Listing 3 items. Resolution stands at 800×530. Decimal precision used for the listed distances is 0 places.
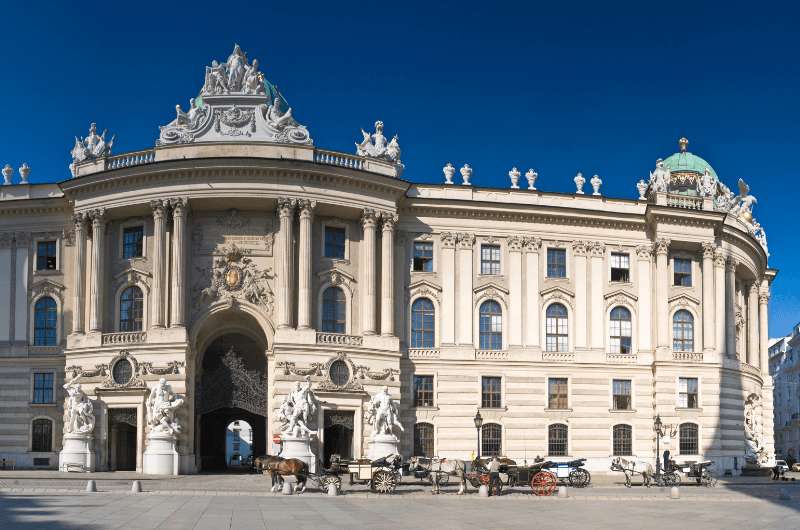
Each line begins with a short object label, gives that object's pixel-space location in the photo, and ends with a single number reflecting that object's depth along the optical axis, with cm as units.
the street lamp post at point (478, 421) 5623
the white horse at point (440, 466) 4479
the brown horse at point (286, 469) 4297
